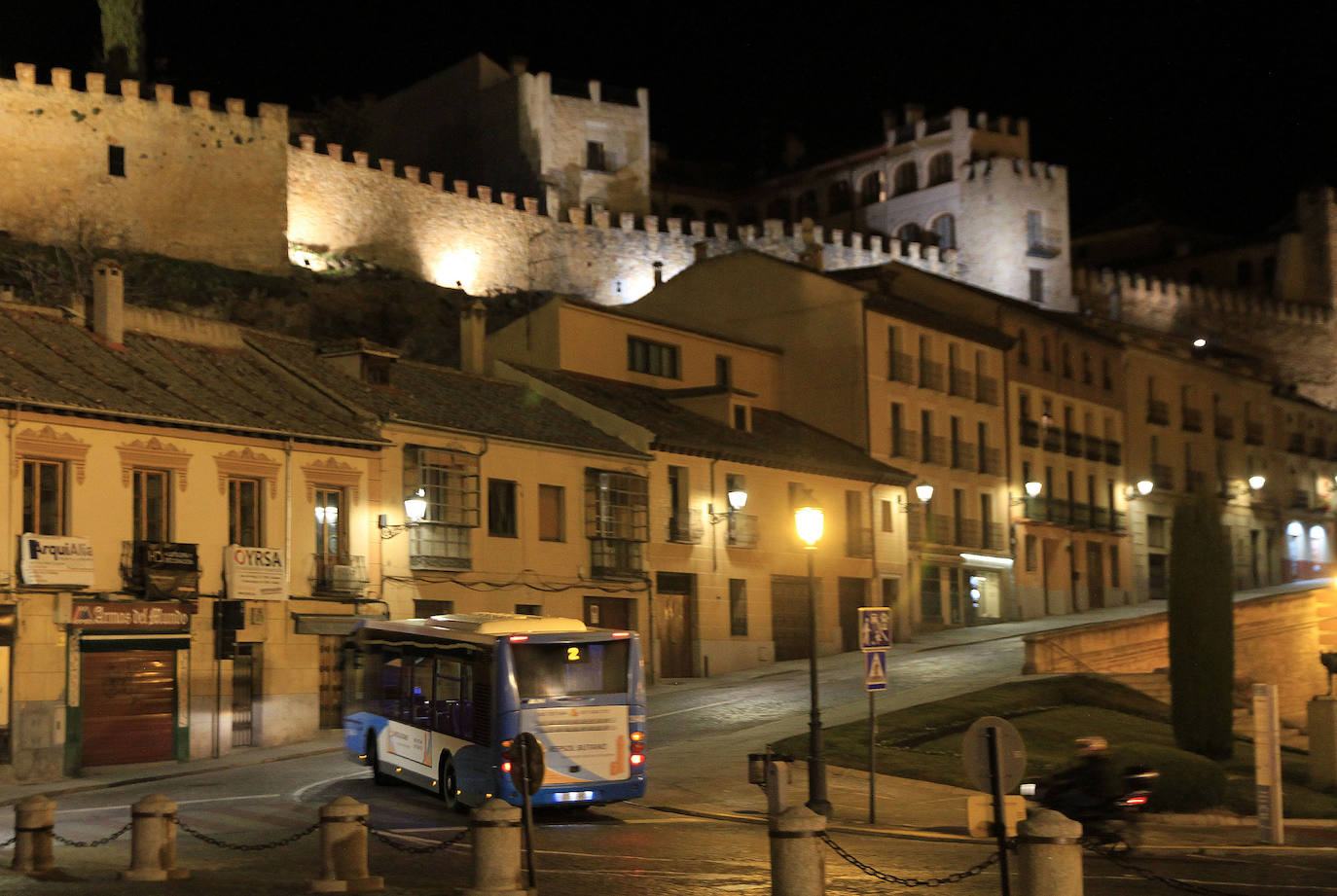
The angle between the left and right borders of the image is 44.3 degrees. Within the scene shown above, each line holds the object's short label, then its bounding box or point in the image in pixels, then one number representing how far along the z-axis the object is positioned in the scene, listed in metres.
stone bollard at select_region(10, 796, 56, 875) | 15.10
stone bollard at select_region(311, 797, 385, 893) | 14.02
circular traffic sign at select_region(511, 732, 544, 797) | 14.00
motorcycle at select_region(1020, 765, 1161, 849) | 17.86
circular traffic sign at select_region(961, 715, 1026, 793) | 12.99
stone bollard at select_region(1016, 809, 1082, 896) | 11.59
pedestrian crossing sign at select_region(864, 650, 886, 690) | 20.56
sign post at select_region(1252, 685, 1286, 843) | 19.08
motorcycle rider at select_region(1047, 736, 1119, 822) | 17.94
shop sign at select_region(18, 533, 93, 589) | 25.59
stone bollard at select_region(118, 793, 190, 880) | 14.60
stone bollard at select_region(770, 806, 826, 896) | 12.52
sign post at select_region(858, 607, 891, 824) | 20.58
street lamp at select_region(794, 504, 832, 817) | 19.75
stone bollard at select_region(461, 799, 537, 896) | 13.37
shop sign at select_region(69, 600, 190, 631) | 26.42
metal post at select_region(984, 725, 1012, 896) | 12.85
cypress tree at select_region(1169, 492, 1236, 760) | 27.14
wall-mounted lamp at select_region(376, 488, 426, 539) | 31.50
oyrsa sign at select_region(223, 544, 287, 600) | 28.55
